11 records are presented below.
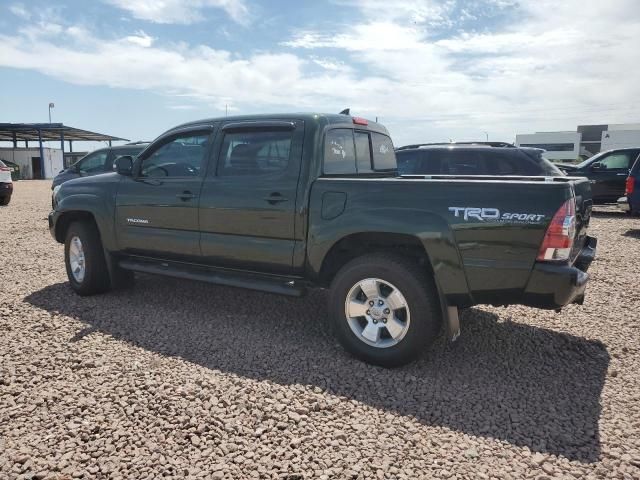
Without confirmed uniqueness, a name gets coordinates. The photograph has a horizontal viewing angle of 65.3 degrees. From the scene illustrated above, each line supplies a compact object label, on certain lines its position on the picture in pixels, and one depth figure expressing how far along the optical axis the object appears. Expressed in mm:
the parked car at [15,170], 36012
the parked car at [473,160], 8562
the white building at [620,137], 52188
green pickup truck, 3318
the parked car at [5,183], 15078
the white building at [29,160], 38656
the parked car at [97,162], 11141
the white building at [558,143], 58469
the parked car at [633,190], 10711
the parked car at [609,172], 13300
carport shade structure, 36219
